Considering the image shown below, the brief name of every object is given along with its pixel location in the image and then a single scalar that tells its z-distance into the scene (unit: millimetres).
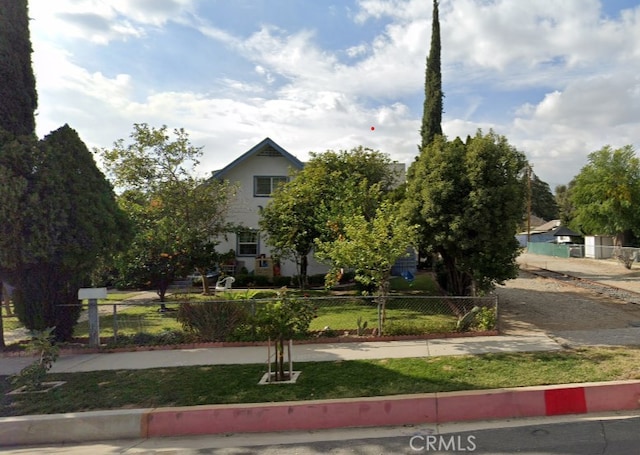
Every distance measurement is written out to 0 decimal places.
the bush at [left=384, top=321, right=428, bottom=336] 8438
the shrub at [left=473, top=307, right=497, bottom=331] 8539
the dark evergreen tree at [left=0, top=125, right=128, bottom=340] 7562
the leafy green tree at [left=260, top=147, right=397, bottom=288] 12891
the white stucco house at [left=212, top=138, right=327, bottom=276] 20359
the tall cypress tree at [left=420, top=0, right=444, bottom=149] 20953
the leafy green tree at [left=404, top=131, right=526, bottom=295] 9758
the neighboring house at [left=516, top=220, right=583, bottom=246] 45112
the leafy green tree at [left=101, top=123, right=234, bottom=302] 12961
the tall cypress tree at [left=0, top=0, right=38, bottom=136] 7930
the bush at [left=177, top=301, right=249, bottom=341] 8406
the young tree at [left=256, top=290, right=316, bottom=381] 5902
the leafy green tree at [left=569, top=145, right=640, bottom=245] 26922
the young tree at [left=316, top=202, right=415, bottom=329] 8953
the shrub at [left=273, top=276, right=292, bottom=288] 18594
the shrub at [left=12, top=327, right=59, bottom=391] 5805
